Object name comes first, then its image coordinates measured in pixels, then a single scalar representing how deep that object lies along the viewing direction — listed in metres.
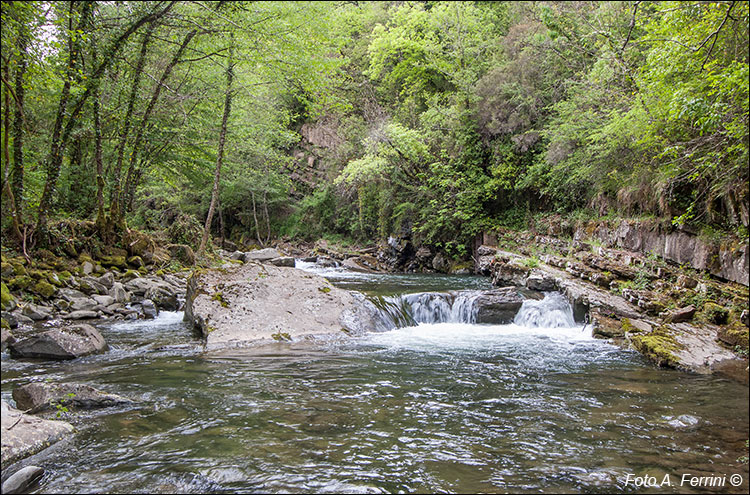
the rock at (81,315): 8.47
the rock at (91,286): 9.77
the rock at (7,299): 7.32
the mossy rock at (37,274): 9.02
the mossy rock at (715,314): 7.60
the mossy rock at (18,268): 8.80
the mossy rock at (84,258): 10.83
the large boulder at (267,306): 8.22
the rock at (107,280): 10.36
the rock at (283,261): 19.53
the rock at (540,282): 11.95
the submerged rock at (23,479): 2.89
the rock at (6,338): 6.02
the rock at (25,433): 3.29
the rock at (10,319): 7.07
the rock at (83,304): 8.88
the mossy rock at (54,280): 9.27
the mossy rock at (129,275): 11.19
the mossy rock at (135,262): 12.20
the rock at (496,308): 10.70
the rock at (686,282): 8.74
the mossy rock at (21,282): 8.45
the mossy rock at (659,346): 6.61
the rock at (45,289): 8.73
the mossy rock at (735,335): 6.77
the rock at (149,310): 9.65
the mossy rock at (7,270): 8.33
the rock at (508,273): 13.61
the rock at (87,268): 10.54
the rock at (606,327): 8.49
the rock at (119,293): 10.02
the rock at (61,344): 6.09
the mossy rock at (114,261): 11.52
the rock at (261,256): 19.91
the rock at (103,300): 9.45
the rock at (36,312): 7.88
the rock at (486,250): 17.66
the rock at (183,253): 14.69
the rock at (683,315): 8.12
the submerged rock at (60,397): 4.21
